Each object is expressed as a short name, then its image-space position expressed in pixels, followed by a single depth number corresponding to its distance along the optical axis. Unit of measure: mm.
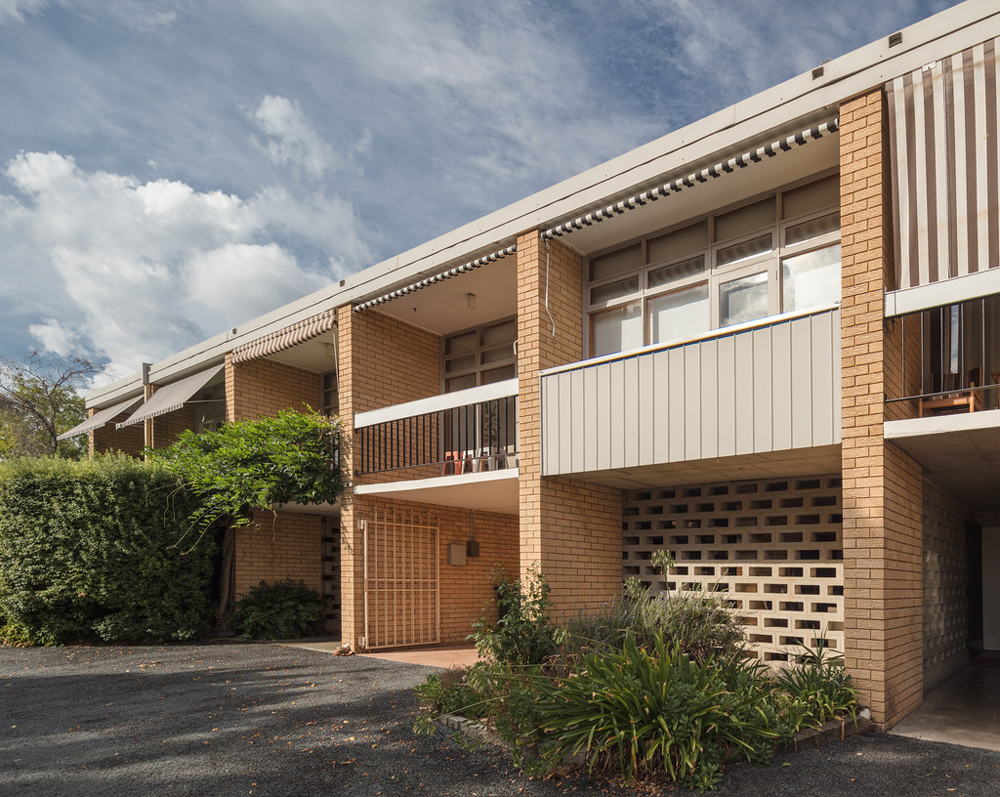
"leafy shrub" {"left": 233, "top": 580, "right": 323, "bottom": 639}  13180
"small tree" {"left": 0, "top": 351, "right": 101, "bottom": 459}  25656
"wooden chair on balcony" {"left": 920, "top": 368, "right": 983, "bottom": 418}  6660
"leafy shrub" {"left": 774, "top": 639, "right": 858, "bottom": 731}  5785
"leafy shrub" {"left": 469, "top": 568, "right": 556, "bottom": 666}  6707
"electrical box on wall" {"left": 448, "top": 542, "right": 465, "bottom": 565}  12680
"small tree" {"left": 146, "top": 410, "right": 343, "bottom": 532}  11453
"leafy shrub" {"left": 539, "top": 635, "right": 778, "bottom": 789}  4906
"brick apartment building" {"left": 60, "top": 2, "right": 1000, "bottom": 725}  6359
